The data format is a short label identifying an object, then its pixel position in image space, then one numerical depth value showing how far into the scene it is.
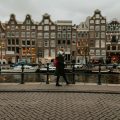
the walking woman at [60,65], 5.92
